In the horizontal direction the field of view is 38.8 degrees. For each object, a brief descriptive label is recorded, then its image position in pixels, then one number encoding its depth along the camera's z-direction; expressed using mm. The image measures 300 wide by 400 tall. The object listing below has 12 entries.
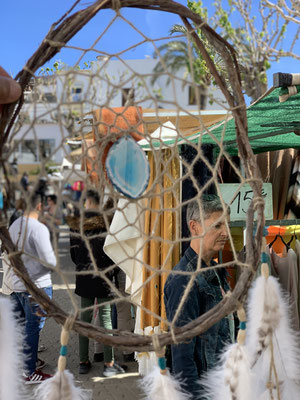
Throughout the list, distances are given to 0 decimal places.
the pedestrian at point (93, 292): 3497
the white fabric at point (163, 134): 2469
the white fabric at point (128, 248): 2857
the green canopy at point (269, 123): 2287
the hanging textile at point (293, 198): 3436
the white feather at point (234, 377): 1156
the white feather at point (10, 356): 1218
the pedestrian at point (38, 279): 3195
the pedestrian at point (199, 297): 1684
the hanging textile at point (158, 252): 2969
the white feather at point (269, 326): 1240
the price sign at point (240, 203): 2709
